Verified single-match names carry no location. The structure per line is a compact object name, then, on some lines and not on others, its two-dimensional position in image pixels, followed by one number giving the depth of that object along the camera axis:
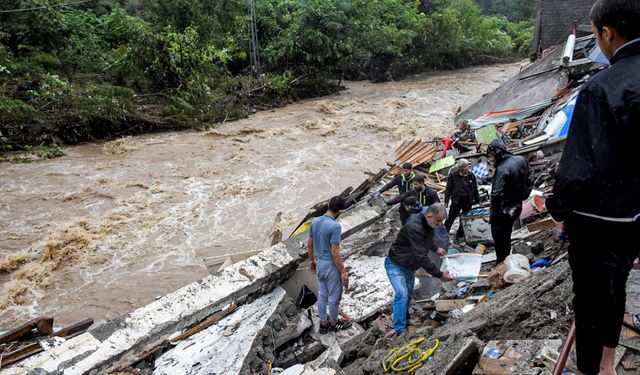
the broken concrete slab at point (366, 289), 5.68
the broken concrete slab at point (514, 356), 2.66
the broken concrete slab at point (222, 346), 4.53
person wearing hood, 5.41
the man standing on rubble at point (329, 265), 5.16
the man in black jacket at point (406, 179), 8.05
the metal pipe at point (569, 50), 12.87
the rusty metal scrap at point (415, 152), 12.00
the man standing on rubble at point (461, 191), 7.18
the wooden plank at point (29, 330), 5.03
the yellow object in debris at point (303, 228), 7.59
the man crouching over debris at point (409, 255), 4.84
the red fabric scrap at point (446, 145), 12.11
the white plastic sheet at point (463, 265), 5.57
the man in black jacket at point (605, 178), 1.89
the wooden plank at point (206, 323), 5.06
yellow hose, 3.41
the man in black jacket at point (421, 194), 7.17
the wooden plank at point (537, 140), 10.06
